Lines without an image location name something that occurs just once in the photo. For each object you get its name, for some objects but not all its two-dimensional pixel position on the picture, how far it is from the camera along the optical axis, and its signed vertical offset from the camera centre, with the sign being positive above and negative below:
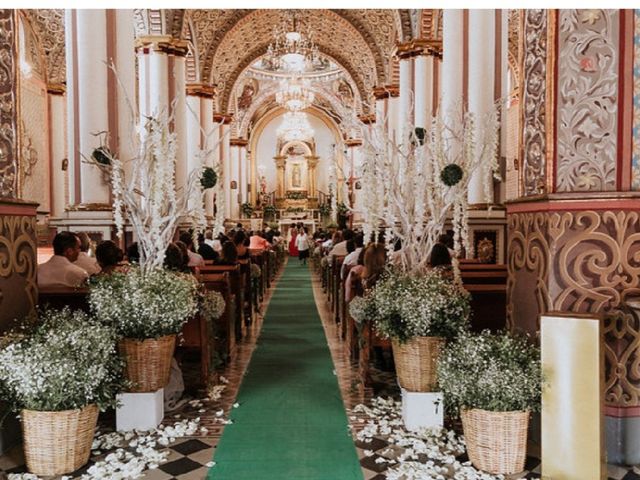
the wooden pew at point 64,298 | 4.52 -0.61
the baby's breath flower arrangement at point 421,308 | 3.92 -0.63
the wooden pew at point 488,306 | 5.03 -0.78
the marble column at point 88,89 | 7.52 +1.73
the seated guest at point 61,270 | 4.81 -0.42
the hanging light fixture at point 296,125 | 24.80 +4.15
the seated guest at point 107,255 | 4.72 -0.29
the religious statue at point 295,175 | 32.84 +2.54
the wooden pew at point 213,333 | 4.89 -1.05
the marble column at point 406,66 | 12.42 +3.34
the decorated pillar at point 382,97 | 17.31 +3.73
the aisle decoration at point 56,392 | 3.19 -0.97
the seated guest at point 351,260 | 6.98 -0.51
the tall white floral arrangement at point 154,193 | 4.21 +0.21
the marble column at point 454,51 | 8.62 +2.55
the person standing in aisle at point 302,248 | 20.59 -1.03
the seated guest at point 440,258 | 5.02 -0.35
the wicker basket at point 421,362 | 3.97 -1.00
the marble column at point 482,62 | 8.24 +2.25
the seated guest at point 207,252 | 8.44 -0.48
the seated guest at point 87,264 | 5.60 -0.43
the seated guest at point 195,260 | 6.64 -0.47
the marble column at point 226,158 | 20.42 +2.16
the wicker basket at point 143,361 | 4.01 -0.99
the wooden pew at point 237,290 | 6.98 -0.89
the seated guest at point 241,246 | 9.18 -0.43
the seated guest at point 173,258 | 4.75 -0.32
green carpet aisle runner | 3.40 -1.48
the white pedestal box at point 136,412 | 3.99 -1.35
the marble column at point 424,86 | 11.64 +2.76
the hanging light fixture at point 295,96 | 22.73 +4.94
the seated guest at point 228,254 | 7.26 -0.44
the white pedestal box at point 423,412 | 3.98 -1.35
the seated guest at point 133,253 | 5.59 -0.33
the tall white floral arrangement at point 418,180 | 4.12 +0.28
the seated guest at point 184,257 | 4.97 -0.33
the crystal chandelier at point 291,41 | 18.67 +6.13
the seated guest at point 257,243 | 14.32 -0.59
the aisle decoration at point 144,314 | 3.91 -0.65
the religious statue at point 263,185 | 32.34 +1.95
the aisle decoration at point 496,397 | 3.21 -1.02
